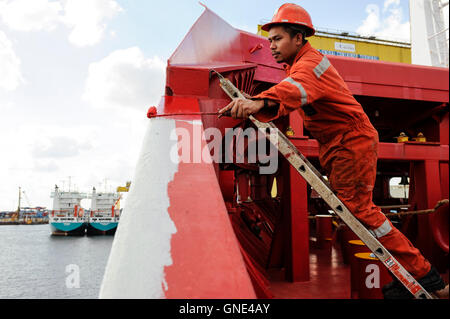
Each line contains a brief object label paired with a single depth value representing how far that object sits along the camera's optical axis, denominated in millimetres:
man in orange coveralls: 1468
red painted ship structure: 971
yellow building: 19188
